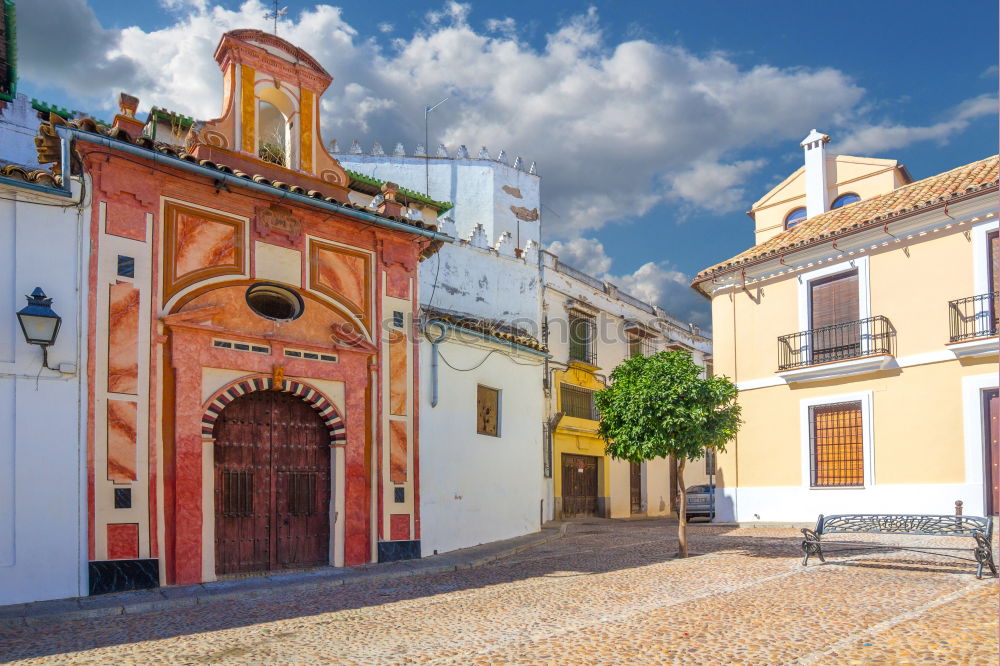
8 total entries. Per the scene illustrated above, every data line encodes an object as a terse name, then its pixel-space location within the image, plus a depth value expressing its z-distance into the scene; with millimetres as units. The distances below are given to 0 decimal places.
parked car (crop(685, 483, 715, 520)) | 21969
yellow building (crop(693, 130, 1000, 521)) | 14375
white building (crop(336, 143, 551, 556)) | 13227
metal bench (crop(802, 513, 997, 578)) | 8992
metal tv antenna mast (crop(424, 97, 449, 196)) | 23786
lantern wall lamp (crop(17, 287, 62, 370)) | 8930
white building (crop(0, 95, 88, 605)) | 8867
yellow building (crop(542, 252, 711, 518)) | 23312
